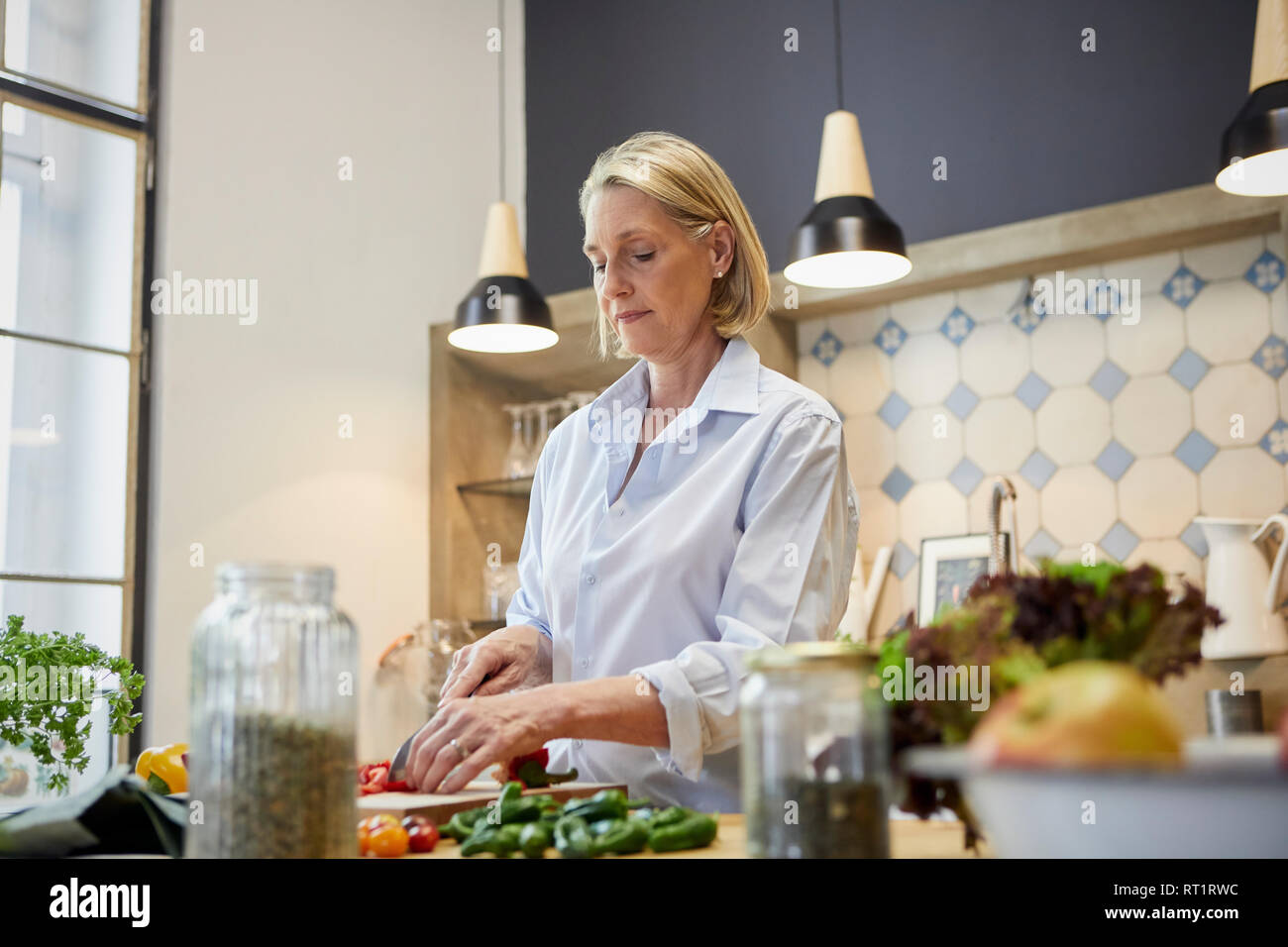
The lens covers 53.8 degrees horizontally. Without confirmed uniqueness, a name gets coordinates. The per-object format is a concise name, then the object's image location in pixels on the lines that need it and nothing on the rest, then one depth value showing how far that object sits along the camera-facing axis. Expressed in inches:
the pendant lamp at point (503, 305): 120.8
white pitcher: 99.8
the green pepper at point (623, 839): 33.3
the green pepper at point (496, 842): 34.5
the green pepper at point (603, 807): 36.9
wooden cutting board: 41.8
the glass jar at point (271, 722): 28.8
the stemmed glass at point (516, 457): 146.6
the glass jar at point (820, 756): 26.1
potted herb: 55.3
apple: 21.4
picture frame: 120.3
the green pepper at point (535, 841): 33.9
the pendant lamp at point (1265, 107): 80.9
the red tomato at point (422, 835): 38.0
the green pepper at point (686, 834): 35.0
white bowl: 21.4
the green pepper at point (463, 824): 39.6
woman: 47.6
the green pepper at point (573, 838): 33.3
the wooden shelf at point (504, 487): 147.6
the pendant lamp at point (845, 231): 98.3
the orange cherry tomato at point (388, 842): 36.1
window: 123.2
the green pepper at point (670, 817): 36.6
